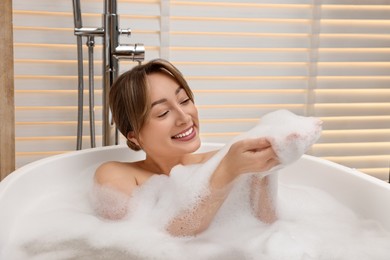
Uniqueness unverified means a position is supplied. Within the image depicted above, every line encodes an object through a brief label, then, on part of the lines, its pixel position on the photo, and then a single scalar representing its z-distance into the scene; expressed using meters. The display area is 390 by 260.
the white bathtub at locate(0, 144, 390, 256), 1.59
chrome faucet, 1.96
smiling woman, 1.53
